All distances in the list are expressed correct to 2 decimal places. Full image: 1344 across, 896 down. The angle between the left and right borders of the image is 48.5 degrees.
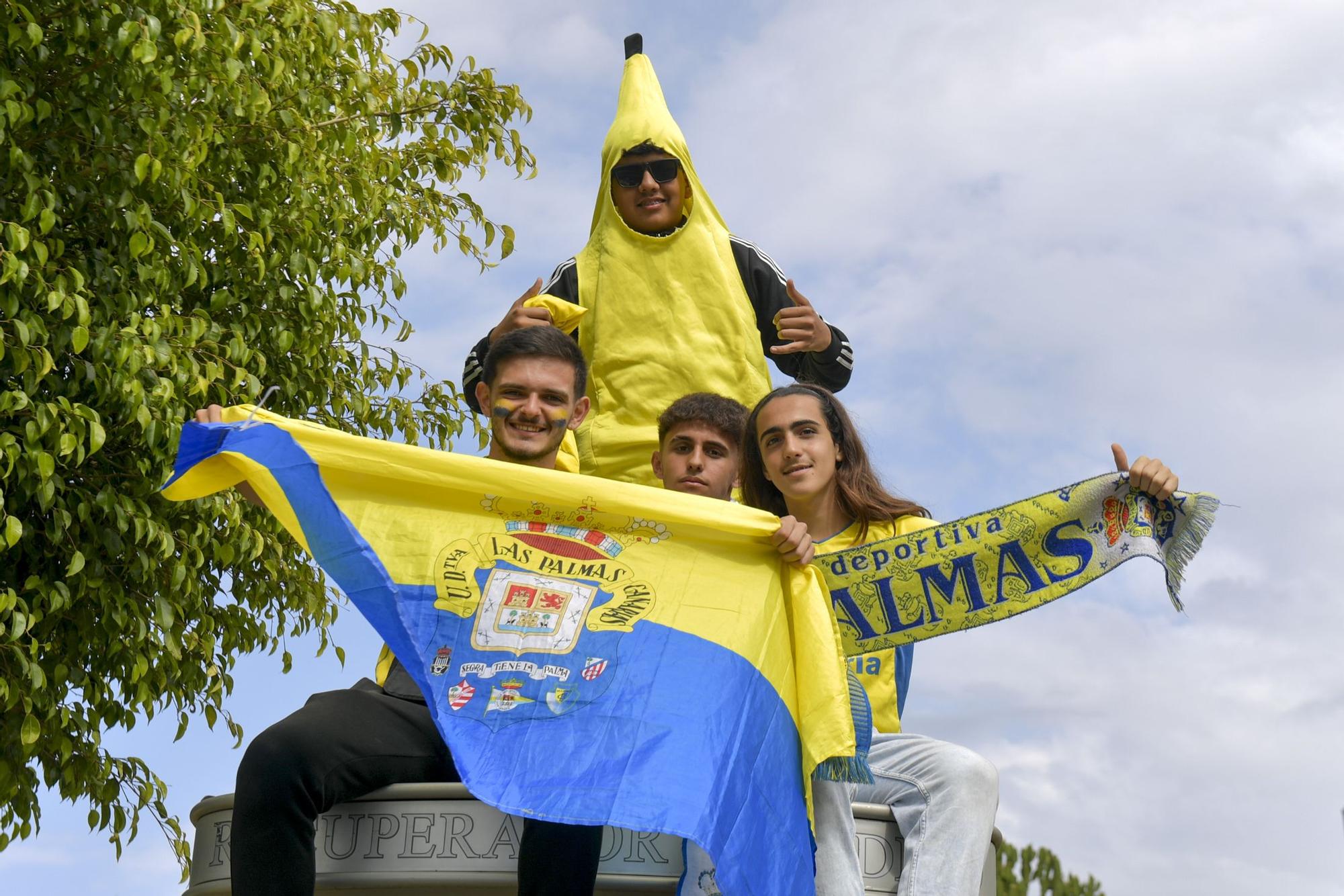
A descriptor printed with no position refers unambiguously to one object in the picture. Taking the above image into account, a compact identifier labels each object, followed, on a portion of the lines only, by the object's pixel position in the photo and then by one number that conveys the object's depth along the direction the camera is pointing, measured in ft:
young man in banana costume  17.01
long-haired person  11.62
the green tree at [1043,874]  66.85
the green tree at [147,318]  21.01
